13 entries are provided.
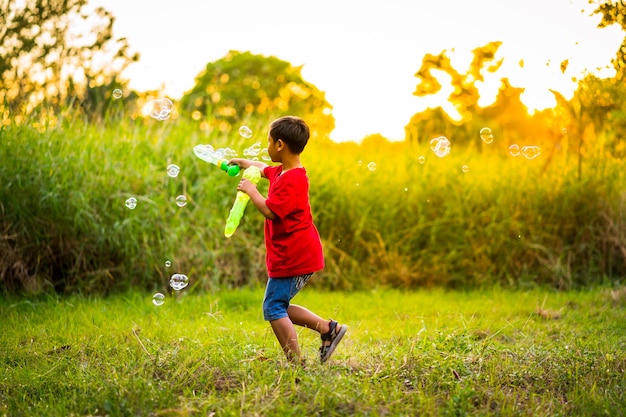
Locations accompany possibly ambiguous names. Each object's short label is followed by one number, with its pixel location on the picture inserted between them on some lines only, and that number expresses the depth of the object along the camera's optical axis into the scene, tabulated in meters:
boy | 4.15
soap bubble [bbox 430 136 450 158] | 6.36
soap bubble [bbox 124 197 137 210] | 5.62
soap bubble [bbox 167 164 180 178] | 5.41
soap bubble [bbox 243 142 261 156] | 4.94
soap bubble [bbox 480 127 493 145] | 6.75
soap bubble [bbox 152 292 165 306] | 5.24
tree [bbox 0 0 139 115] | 10.03
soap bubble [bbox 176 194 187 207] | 5.62
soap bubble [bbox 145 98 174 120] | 5.64
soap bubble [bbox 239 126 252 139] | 5.60
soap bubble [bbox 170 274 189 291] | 5.08
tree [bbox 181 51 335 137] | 32.12
